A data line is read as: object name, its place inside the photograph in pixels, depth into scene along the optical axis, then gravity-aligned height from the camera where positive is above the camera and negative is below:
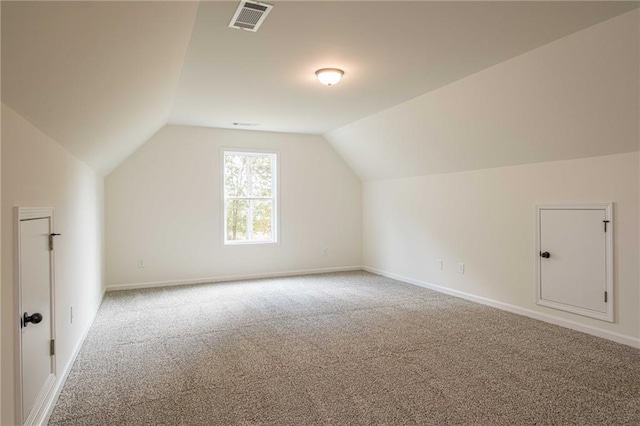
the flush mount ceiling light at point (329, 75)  3.64 +1.24
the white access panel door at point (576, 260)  3.66 -0.50
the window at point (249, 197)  6.73 +0.25
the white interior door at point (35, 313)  2.01 -0.55
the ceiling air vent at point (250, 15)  2.50 +1.28
